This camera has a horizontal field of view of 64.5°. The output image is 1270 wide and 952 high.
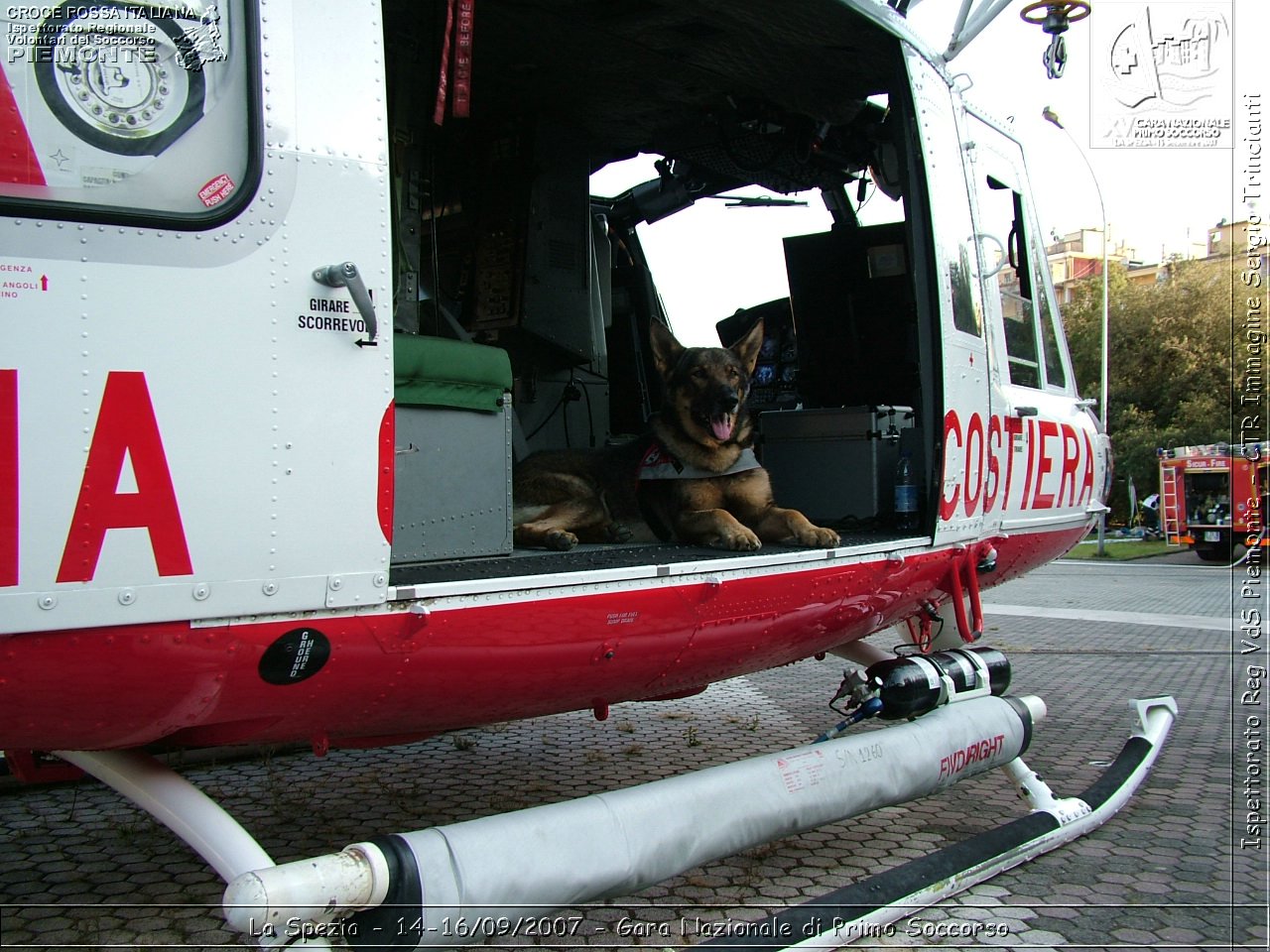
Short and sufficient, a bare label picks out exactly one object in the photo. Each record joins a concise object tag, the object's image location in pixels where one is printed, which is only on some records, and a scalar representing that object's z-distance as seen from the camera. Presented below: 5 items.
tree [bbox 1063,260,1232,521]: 29.11
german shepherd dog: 4.36
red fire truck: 19.27
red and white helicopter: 2.16
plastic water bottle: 4.78
